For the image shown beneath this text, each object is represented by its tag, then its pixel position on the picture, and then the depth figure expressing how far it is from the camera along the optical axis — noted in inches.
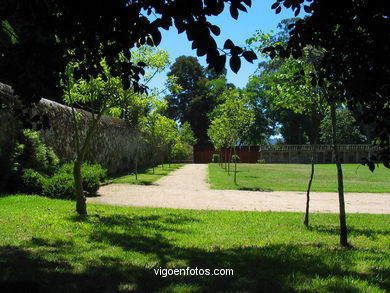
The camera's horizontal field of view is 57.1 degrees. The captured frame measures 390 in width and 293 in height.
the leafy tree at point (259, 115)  2308.1
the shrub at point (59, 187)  384.8
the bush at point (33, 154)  398.0
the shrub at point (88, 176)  451.5
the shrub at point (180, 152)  1613.7
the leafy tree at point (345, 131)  2122.3
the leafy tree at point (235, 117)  780.0
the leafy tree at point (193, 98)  2289.6
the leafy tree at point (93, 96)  303.7
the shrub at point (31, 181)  380.2
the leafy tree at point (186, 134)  2030.0
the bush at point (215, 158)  2069.1
